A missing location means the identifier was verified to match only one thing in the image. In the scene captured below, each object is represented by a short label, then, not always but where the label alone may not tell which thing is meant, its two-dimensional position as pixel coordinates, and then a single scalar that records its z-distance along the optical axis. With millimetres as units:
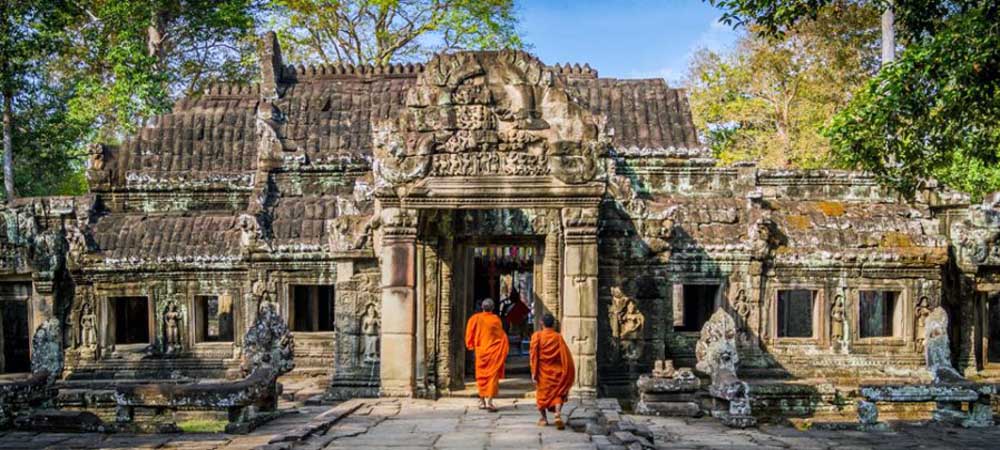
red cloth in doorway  19797
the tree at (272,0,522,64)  30641
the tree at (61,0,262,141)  26062
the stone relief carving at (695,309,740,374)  14242
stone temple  13148
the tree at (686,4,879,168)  28406
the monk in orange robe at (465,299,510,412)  12312
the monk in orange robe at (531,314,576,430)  11047
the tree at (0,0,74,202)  22250
